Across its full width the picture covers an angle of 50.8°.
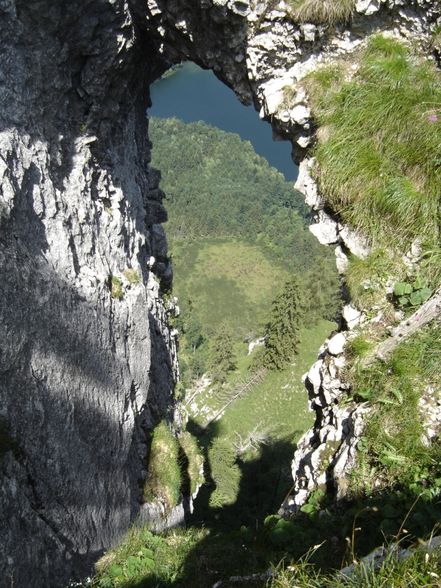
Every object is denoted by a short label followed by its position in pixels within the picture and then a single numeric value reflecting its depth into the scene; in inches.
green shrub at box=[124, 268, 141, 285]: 361.6
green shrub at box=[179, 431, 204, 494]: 442.9
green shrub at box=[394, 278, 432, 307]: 223.5
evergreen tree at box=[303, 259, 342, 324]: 1911.9
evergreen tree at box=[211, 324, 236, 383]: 1989.9
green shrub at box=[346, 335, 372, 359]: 223.5
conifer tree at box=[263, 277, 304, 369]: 1529.3
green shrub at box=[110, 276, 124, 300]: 334.0
